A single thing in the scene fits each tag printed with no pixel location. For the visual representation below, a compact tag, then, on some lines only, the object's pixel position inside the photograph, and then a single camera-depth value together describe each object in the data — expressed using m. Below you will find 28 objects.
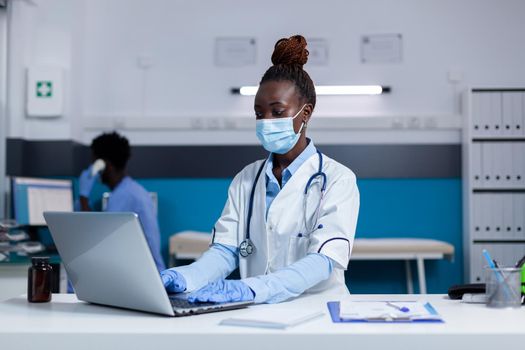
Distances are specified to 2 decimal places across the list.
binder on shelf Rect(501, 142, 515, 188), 4.43
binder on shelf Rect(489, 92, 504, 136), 4.42
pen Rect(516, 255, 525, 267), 1.56
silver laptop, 1.28
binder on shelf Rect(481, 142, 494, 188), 4.43
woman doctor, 1.74
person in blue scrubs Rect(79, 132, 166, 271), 3.60
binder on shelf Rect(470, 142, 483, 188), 4.43
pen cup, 1.45
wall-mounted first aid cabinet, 4.30
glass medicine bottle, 1.55
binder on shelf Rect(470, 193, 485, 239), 4.44
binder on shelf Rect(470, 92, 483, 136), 4.44
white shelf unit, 4.42
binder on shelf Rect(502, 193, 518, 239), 4.42
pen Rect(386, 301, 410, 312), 1.34
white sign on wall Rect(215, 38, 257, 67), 4.73
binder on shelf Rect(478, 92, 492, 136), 4.43
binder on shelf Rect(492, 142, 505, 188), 4.44
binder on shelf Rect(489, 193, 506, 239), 4.43
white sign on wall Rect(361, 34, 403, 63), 4.70
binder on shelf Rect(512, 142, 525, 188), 4.43
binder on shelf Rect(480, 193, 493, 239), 4.43
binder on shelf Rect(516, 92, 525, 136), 4.39
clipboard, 1.25
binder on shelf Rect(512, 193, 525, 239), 4.42
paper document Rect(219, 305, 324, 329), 1.20
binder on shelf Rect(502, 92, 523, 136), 4.41
